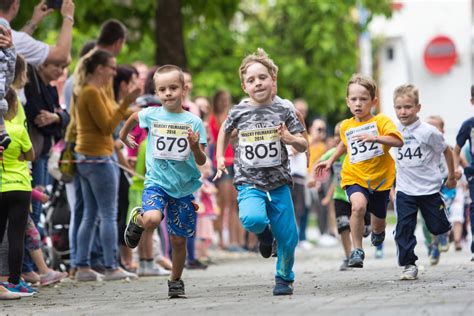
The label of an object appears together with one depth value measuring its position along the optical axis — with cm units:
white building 5462
